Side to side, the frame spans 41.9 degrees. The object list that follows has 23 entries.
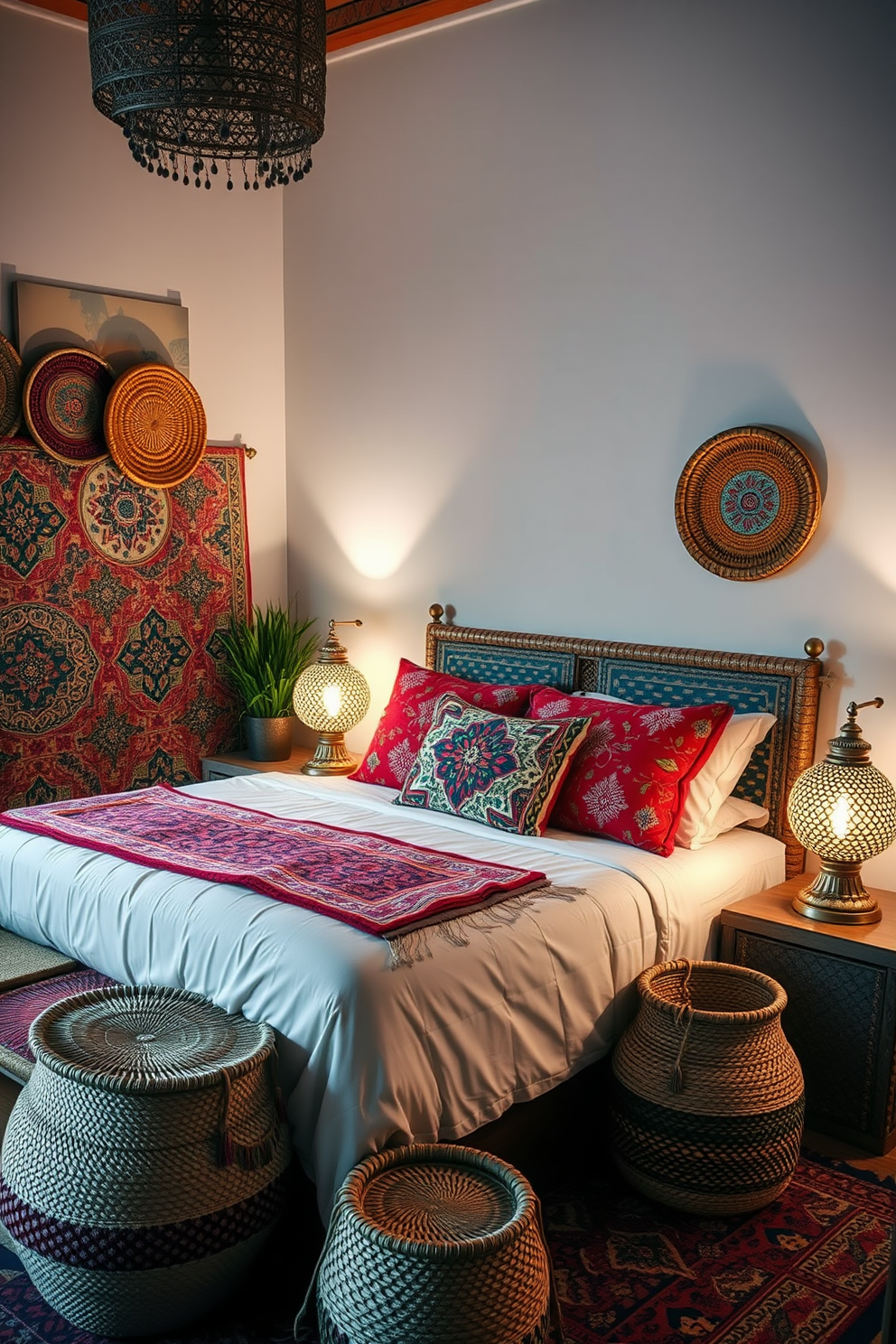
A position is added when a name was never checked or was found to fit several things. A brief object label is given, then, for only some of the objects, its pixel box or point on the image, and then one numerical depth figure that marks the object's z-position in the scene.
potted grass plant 4.66
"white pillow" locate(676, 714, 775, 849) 3.32
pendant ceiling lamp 2.32
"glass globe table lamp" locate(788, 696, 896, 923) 3.05
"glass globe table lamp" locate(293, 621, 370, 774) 4.43
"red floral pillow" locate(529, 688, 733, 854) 3.25
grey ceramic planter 4.64
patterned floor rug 2.23
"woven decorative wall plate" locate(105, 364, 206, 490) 4.27
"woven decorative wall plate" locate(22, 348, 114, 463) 4.06
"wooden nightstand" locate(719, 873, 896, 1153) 2.91
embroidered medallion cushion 3.35
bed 2.30
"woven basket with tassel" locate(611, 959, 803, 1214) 2.59
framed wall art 4.07
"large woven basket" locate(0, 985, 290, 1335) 2.10
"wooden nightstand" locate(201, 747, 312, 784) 4.54
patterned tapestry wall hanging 4.14
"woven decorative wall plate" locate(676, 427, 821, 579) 3.43
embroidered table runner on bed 2.62
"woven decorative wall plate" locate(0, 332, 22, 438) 3.97
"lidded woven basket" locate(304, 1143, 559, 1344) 1.94
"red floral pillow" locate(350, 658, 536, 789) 3.86
